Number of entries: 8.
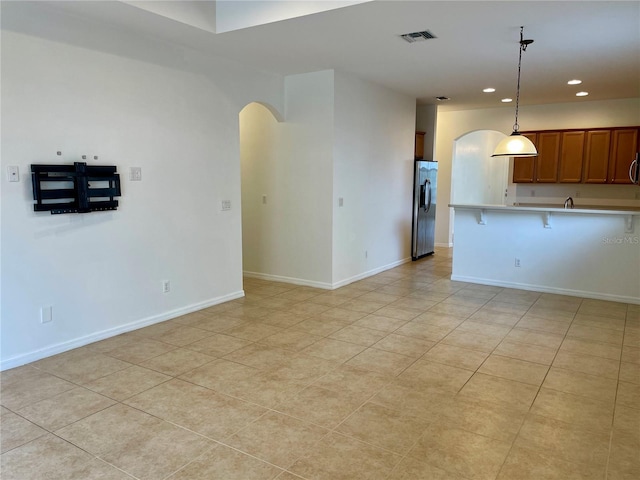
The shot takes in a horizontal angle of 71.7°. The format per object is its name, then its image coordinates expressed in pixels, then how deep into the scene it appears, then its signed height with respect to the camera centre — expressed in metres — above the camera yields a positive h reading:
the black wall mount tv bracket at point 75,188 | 3.30 -0.02
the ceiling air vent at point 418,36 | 3.85 +1.33
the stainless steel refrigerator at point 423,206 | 7.52 -0.34
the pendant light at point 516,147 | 4.64 +0.43
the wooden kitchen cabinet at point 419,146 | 7.75 +0.72
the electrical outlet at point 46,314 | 3.41 -1.00
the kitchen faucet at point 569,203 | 5.86 -0.21
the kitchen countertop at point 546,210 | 4.95 -0.26
